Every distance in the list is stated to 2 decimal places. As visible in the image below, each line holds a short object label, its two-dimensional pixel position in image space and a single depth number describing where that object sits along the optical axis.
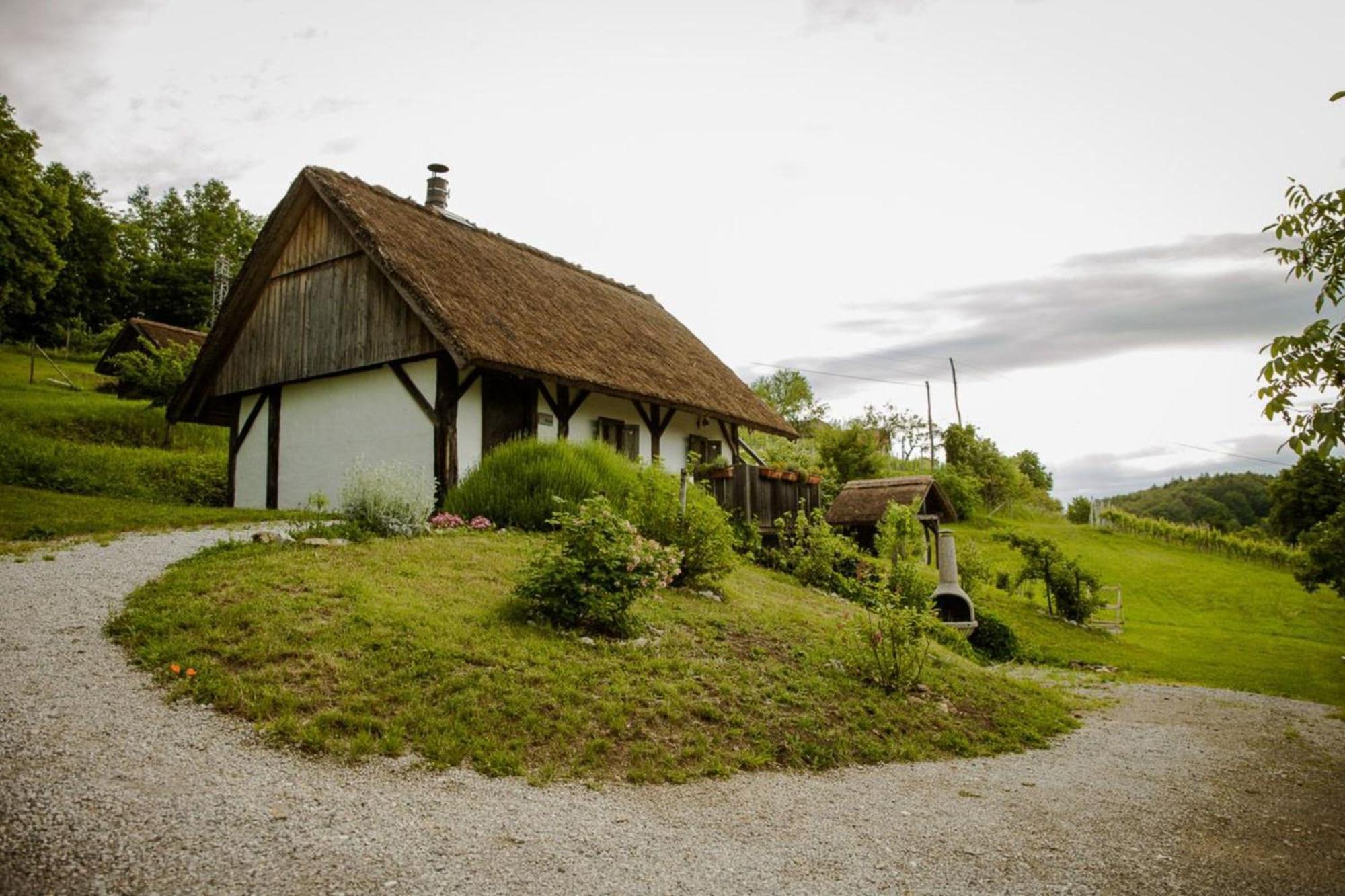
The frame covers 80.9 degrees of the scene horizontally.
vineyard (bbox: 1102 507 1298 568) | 31.61
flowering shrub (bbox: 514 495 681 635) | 7.29
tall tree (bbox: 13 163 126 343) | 34.75
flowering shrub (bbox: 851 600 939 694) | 7.68
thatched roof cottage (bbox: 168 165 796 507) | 13.58
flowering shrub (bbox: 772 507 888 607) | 15.04
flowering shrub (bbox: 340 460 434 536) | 10.46
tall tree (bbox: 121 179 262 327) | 45.72
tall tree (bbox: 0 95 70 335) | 25.39
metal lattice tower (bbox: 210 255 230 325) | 37.62
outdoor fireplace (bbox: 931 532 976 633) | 15.02
